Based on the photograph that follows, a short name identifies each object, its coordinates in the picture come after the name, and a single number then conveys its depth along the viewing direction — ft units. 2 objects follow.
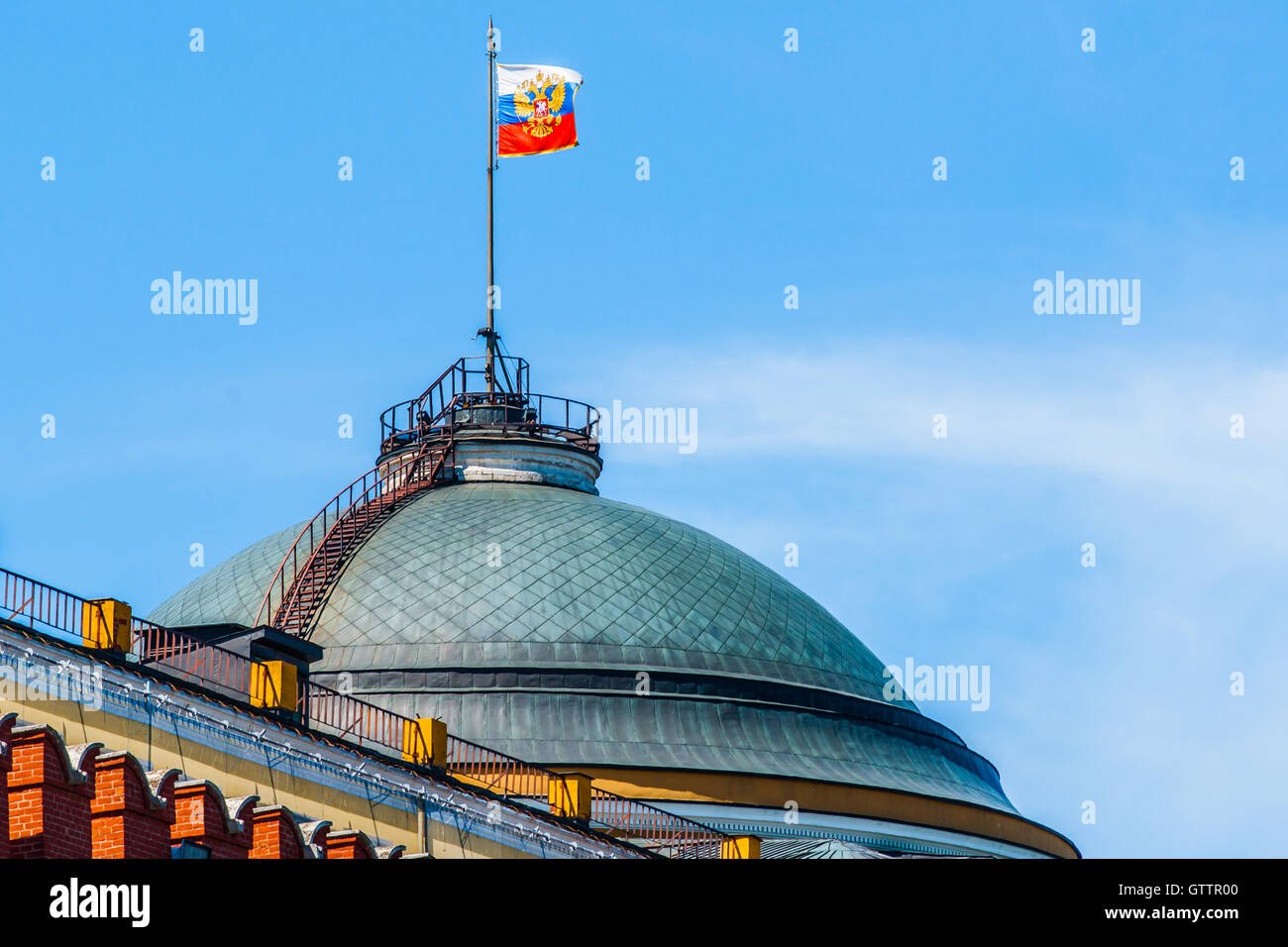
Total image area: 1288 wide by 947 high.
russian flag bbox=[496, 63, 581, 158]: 252.62
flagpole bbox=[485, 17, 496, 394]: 259.80
